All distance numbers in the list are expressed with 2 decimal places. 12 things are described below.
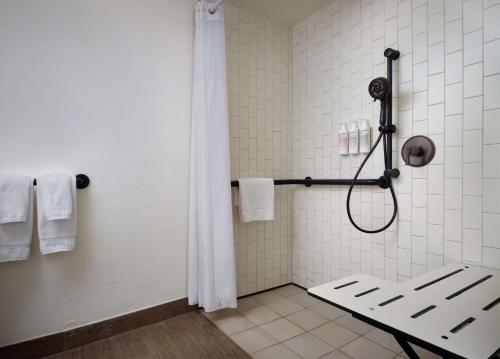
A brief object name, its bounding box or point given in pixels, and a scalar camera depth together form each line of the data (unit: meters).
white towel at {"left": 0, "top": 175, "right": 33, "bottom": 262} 1.32
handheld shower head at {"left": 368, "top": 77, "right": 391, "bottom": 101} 1.61
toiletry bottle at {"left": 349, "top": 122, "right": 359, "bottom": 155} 1.89
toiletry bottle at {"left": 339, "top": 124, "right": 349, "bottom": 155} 1.96
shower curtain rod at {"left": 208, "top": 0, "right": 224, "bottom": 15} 1.76
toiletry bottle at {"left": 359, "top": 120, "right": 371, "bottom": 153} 1.83
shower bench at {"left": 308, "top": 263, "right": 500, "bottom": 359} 0.75
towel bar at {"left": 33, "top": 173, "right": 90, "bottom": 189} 1.54
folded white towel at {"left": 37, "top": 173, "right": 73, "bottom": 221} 1.39
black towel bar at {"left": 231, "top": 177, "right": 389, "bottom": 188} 1.73
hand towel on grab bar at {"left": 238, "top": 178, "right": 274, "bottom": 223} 2.03
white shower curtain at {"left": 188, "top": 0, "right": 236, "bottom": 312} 1.81
